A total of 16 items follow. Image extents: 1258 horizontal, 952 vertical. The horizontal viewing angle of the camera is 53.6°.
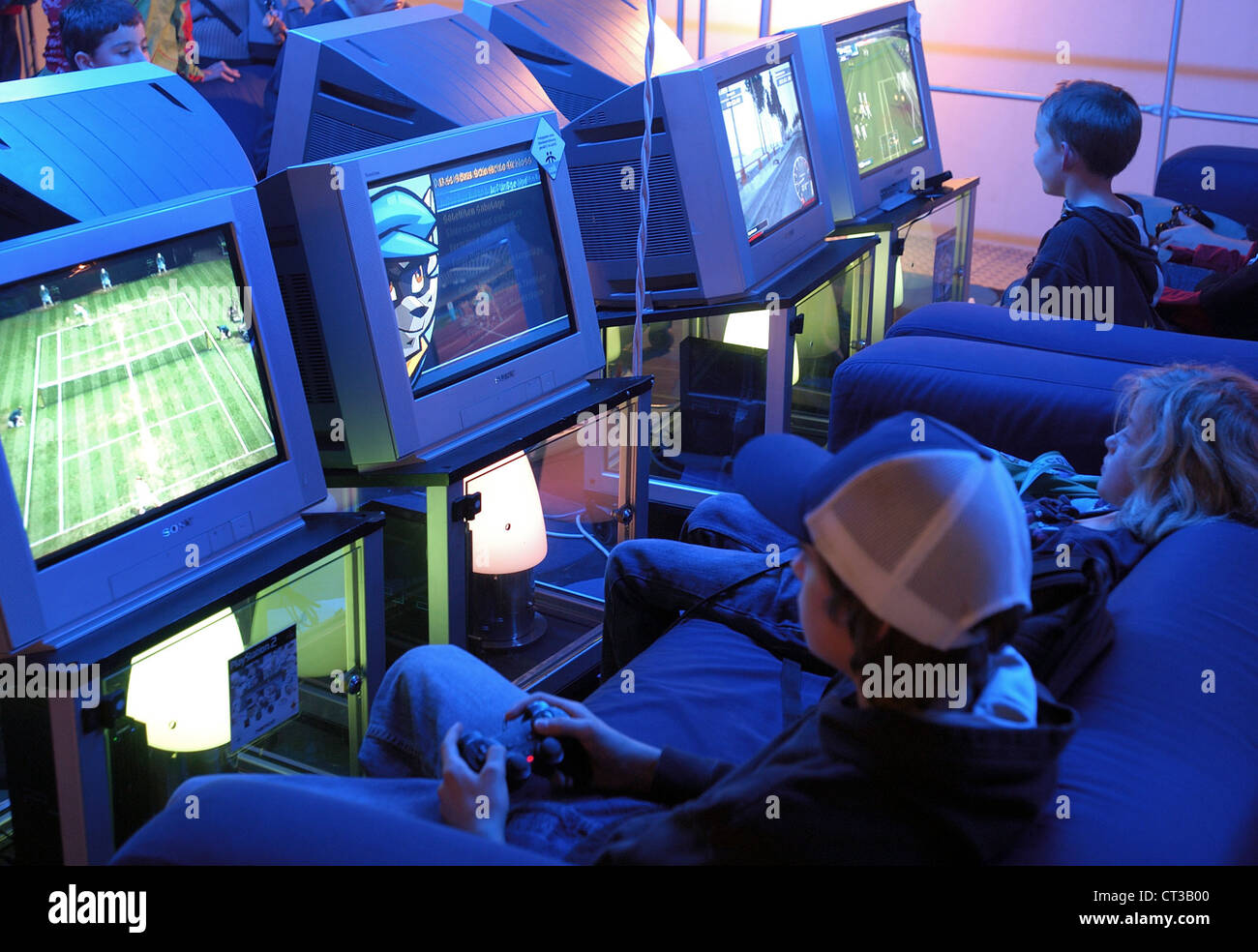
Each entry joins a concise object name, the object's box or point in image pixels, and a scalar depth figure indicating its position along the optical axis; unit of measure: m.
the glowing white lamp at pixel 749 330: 2.63
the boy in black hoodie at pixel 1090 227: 2.57
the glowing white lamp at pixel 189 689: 1.38
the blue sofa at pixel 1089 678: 0.99
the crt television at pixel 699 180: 2.47
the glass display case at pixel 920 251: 3.13
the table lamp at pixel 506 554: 1.94
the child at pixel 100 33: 2.92
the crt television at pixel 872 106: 3.00
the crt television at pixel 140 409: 1.29
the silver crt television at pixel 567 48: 2.76
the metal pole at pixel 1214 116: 4.47
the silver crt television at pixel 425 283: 1.68
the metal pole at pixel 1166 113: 4.64
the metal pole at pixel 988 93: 4.89
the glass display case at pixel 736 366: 2.61
